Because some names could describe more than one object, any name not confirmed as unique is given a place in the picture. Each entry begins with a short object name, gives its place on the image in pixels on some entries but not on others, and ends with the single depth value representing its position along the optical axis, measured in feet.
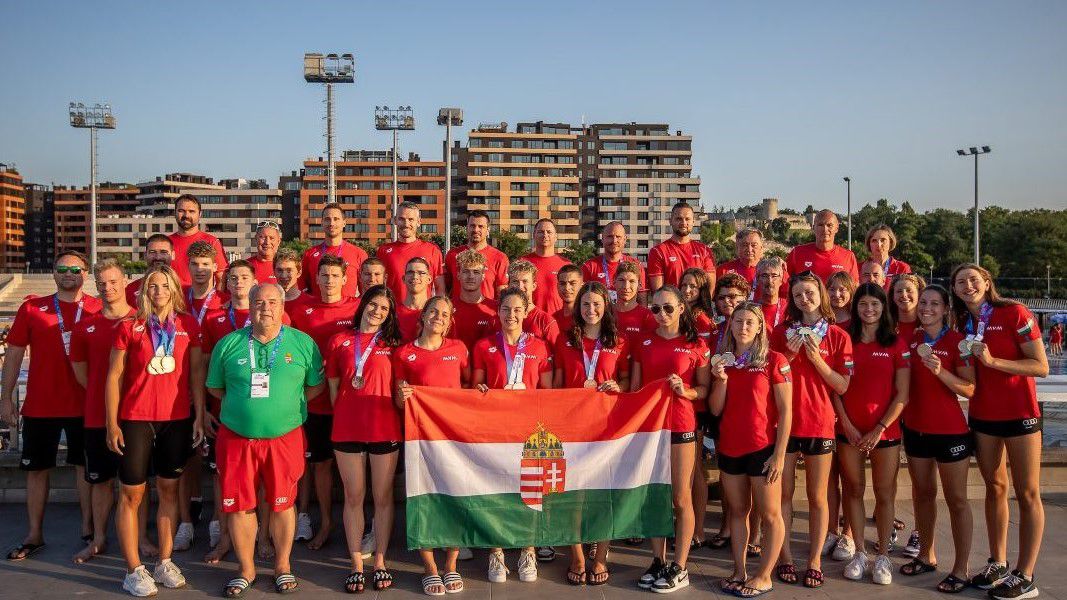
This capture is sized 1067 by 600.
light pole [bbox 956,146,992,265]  143.22
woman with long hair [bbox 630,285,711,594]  18.56
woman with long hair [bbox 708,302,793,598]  17.95
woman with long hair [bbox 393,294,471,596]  18.47
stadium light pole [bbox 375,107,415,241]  187.62
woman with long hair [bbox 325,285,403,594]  18.44
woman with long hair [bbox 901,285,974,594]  18.39
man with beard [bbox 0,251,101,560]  20.92
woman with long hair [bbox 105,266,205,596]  18.65
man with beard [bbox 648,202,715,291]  28.04
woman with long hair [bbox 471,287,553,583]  19.10
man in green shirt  17.87
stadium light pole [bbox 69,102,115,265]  196.44
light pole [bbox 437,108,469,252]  120.57
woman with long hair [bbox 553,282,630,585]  19.11
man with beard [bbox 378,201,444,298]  26.66
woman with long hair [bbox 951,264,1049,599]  18.04
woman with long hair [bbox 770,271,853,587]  18.53
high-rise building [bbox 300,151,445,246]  348.38
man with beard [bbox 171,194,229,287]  25.90
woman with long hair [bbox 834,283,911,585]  18.74
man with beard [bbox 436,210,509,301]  27.58
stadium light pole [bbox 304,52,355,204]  167.53
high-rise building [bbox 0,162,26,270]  431.43
